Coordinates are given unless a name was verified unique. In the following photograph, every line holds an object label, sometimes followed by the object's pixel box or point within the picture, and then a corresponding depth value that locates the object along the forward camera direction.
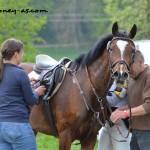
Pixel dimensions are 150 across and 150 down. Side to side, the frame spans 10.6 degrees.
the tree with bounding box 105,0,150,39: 28.93
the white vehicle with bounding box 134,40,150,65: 18.96
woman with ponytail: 7.84
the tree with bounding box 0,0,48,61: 28.61
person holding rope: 8.46
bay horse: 9.14
